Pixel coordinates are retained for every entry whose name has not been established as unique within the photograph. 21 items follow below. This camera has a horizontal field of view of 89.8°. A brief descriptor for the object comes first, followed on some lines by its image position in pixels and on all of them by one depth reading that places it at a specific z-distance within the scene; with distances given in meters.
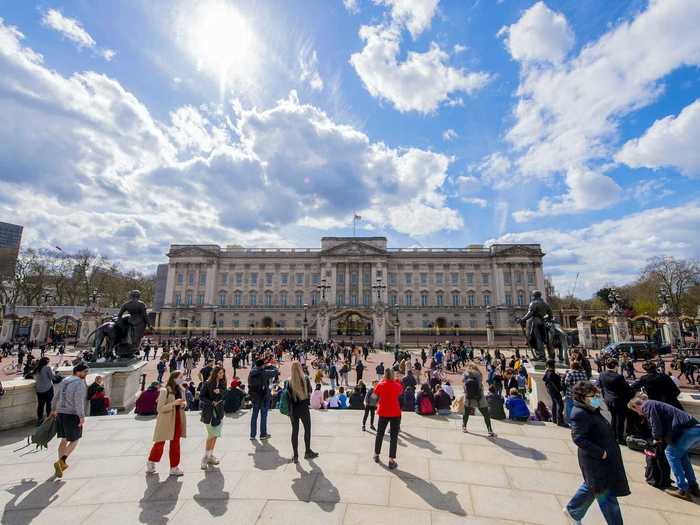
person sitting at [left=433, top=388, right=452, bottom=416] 9.81
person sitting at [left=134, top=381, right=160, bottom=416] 9.09
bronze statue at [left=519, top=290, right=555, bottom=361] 11.65
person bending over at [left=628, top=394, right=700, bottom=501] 5.10
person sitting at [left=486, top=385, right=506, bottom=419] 9.16
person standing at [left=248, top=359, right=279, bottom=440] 7.54
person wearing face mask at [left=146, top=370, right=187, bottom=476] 5.70
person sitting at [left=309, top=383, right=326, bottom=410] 10.65
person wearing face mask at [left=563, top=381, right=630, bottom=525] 3.91
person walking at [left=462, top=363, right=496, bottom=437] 7.72
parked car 28.92
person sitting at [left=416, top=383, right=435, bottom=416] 9.61
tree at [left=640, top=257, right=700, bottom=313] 56.00
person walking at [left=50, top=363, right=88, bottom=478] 5.70
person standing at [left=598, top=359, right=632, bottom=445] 6.95
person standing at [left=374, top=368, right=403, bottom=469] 6.11
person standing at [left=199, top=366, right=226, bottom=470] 6.19
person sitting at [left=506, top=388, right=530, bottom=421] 8.88
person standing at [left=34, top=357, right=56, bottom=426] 8.31
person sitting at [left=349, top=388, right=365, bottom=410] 10.86
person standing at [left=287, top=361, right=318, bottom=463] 6.25
